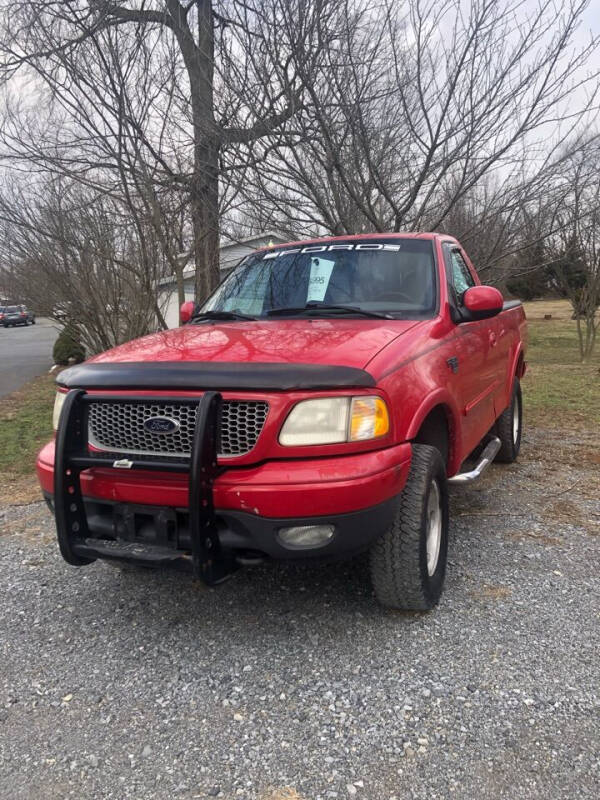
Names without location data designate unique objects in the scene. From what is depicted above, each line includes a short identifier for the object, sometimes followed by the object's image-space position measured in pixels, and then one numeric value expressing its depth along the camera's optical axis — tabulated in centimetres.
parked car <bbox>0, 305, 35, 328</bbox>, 5034
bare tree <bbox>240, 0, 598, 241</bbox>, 636
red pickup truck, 254
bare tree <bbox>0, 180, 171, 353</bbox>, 793
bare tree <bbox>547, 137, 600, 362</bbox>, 729
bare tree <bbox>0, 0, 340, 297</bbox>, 614
